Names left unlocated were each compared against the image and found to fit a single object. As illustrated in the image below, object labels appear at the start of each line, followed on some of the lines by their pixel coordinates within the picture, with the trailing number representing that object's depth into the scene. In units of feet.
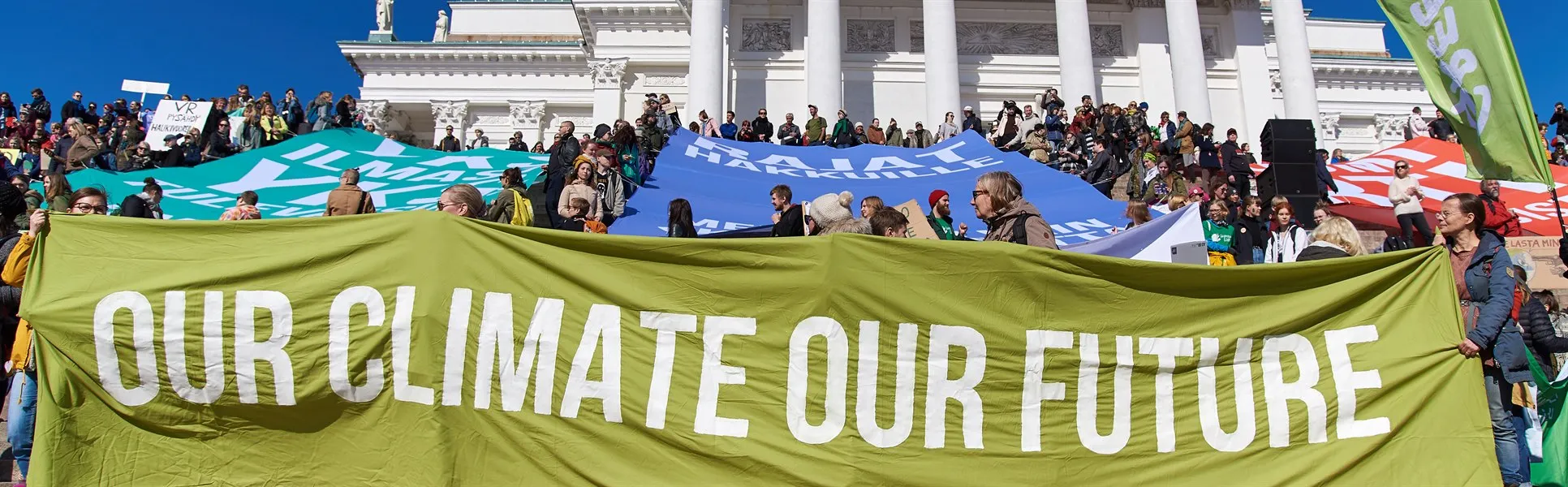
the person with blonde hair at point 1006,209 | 16.87
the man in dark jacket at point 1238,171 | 46.62
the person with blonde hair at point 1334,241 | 16.46
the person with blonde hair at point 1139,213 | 28.17
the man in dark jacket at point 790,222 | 24.79
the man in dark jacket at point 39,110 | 73.87
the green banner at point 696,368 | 13.48
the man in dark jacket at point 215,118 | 58.03
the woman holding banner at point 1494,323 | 15.12
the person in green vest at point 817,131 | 62.13
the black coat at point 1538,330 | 16.49
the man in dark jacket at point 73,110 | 73.26
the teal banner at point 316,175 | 40.96
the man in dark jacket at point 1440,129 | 64.80
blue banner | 36.45
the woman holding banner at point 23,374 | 15.28
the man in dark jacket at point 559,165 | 32.83
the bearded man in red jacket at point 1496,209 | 27.35
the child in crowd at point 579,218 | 24.97
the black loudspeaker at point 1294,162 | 38.65
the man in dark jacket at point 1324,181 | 44.32
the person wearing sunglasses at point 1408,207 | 32.27
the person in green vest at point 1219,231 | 28.14
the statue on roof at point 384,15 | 129.29
